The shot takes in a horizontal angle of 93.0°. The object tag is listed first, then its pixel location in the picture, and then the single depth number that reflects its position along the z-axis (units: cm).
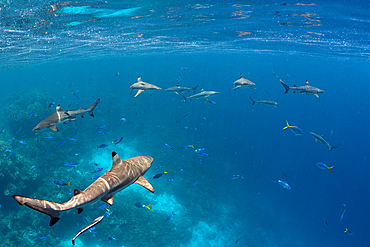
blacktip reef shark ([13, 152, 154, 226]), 245
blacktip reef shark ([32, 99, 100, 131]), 669
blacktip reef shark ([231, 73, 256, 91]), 995
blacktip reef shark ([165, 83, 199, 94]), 1093
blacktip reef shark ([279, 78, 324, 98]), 923
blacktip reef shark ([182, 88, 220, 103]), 1103
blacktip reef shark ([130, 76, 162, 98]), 891
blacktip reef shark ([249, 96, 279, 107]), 1234
